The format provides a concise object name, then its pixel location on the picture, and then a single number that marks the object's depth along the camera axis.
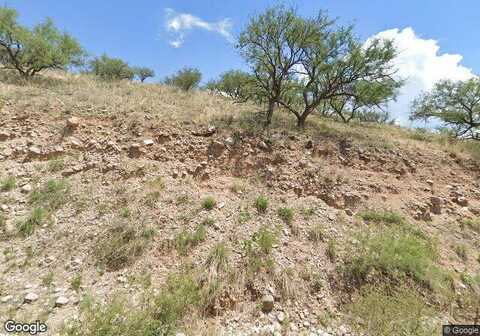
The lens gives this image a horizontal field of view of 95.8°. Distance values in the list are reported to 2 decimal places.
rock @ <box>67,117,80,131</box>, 6.04
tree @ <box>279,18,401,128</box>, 8.34
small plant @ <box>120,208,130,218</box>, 4.40
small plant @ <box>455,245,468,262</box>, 4.69
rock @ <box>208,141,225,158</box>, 6.36
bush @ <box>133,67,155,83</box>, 20.84
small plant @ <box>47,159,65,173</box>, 5.25
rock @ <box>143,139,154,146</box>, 6.01
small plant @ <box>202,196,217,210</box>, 4.87
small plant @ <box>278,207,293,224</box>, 4.90
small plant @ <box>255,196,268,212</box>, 5.06
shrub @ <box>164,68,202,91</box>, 15.08
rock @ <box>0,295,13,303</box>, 2.98
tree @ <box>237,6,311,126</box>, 8.09
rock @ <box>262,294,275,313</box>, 3.36
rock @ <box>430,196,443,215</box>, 5.93
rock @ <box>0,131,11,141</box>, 5.59
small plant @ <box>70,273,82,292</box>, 3.28
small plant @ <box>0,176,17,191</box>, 4.71
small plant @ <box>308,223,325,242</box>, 4.59
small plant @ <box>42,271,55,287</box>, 3.29
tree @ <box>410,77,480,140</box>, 11.29
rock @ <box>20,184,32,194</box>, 4.72
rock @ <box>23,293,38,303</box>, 3.00
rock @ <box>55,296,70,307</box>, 2.99
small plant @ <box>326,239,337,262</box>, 4.23
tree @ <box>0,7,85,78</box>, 10.27
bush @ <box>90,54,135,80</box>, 16.33
